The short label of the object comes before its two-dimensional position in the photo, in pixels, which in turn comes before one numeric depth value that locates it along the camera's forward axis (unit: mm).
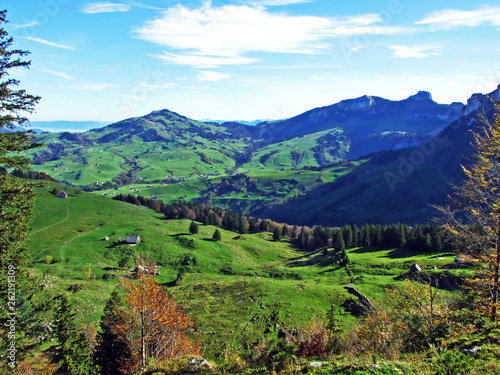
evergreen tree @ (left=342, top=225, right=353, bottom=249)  139238
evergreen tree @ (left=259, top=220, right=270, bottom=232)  190000
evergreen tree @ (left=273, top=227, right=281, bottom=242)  167875
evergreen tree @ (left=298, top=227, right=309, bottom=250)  158638
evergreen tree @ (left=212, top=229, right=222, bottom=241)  140375
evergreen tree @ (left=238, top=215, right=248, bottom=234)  177625
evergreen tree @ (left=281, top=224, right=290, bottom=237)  186125
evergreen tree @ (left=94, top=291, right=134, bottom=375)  38094
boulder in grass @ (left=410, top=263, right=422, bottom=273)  87962
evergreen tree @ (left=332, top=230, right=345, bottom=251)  117675
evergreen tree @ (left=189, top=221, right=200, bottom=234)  145000
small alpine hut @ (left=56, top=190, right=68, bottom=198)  166500
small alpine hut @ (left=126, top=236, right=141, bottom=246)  120688
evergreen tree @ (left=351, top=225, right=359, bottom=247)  140938
